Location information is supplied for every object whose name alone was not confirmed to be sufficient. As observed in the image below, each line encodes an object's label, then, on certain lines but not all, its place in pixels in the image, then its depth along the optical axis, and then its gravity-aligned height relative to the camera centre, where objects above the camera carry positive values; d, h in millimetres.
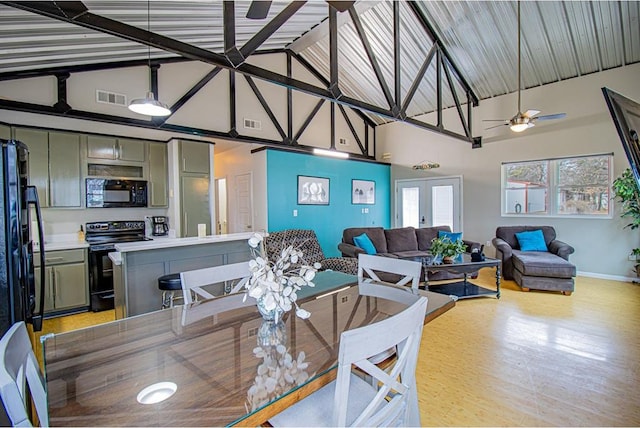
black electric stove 4031 -799
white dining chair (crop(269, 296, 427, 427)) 985 -651
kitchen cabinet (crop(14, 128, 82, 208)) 3957 +630
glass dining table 916 -577
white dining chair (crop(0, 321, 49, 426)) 786 -491
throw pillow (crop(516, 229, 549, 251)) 5432 -616
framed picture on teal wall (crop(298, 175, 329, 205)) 6387 +403
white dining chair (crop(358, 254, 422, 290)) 2146 -441
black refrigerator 1468 -150
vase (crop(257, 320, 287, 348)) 1333 -572
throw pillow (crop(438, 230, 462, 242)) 5391 -507
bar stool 2857 -697
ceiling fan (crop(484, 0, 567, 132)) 4388 +1261
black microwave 4507 +288
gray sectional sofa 5371 -620
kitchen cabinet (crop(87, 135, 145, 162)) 4445 +951
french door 7129 +130
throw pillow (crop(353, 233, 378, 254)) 5258 -603
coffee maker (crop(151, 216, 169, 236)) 5137 -246
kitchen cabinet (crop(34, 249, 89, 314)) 3742 -849
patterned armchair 4546 -597
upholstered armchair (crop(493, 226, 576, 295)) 4406 -842
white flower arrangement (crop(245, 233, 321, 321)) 1419 -348
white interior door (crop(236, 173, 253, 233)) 6305 +172
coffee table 4203 -900
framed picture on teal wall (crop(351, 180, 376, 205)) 7410 +413
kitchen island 2984 -558
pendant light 2912 +1003
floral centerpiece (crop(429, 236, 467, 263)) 4449 -620
